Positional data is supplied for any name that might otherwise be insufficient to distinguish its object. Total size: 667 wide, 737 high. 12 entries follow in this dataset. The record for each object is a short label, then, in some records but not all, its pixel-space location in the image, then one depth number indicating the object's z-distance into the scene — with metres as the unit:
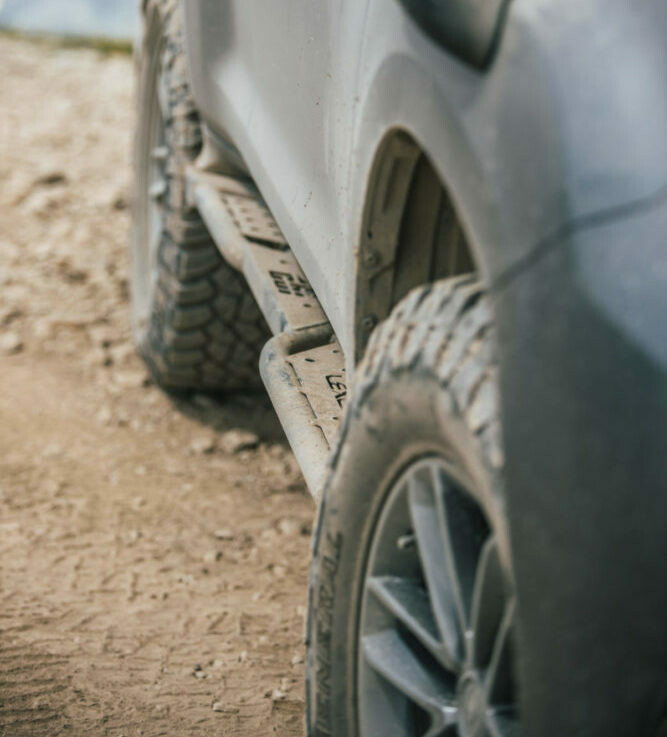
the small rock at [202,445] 6.95
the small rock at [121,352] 8.04
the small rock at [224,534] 5.87
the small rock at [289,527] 5.97
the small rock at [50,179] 10.48
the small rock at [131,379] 7.71
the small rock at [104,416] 7.22
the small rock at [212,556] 5.61
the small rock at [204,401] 7.47
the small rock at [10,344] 7.96
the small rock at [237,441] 6.98
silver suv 2.02
